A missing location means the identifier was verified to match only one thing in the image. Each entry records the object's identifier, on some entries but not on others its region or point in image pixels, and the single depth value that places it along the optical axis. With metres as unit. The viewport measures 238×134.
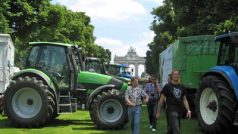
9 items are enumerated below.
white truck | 19.52
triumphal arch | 158.62
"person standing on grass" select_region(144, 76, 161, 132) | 16.38
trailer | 20.03
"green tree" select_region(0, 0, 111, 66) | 33.75
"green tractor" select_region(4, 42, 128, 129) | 16.20
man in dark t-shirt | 11.12
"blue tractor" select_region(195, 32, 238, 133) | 12.83
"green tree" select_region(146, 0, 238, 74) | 24.19
